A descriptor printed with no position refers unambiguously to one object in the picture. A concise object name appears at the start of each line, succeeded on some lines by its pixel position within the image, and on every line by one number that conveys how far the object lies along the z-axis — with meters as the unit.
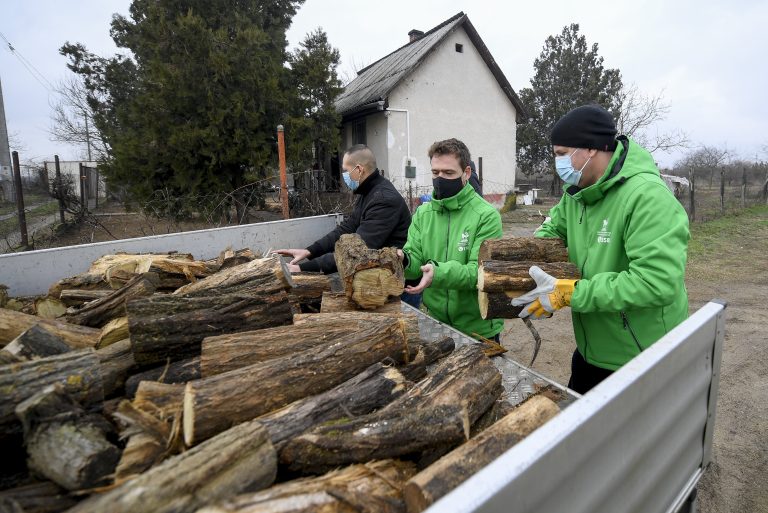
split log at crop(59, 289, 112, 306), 2.70
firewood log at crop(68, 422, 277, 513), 1.07
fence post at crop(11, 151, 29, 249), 6.99
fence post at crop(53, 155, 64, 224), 9.98
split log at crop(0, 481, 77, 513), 1.21
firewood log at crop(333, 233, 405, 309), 2.33
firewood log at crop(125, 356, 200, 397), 1.79
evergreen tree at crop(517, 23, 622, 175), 28.78
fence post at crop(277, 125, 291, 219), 6.57
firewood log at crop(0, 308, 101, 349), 2.12
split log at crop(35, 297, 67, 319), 2.63
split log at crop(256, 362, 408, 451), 1.42
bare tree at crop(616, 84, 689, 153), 23.64
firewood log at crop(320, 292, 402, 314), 2.42
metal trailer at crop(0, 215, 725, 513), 0.87
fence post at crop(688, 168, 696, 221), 12.70
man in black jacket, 3.23
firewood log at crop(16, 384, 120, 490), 1.25
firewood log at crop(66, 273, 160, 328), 2.37
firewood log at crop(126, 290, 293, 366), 1.87
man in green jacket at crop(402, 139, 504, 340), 2.66
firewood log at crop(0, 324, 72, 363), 1.71
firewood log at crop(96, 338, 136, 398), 1.86
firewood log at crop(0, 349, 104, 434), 1.42
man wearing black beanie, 1.77
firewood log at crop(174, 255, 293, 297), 2.22
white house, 15.02
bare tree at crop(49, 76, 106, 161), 26.78
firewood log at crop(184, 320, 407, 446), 1.44
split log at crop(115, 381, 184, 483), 1.33
